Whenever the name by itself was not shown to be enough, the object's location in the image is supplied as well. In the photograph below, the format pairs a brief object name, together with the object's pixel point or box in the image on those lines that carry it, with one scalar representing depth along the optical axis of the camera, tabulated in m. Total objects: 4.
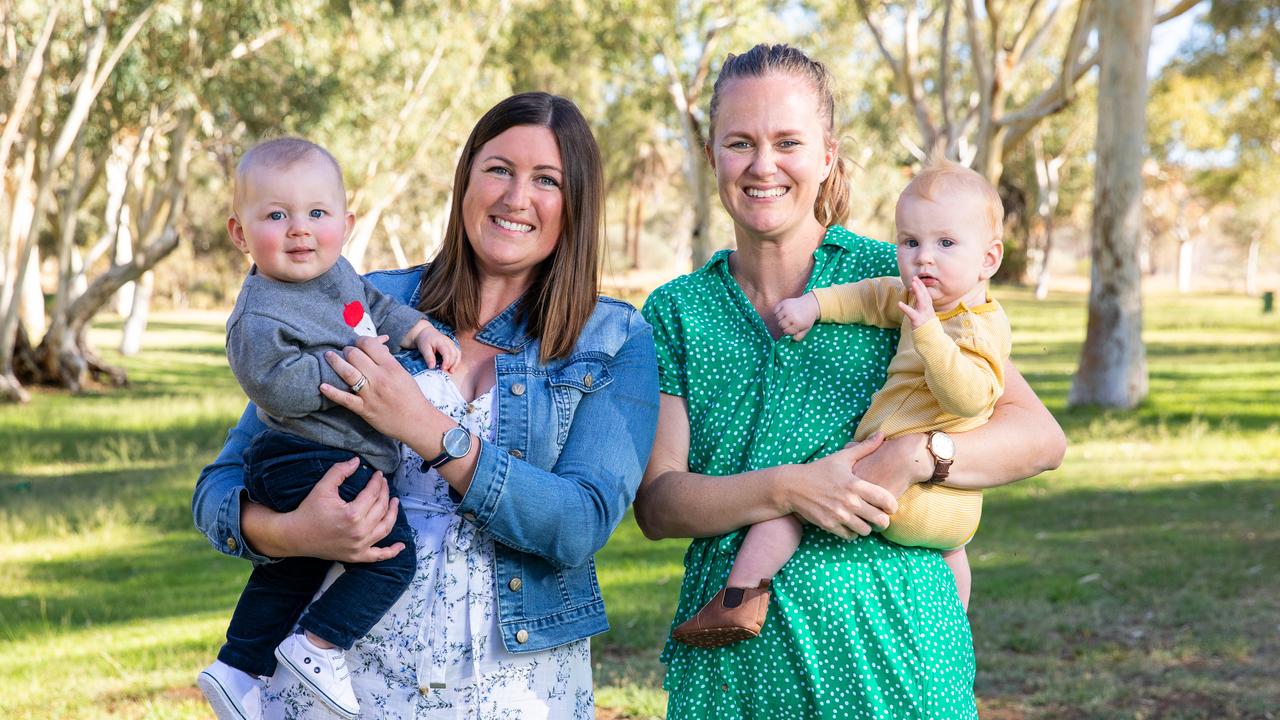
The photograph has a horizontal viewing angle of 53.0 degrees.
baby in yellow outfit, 2.67
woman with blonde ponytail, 2.67
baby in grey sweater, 2.59
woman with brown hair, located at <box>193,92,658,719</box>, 2.53
